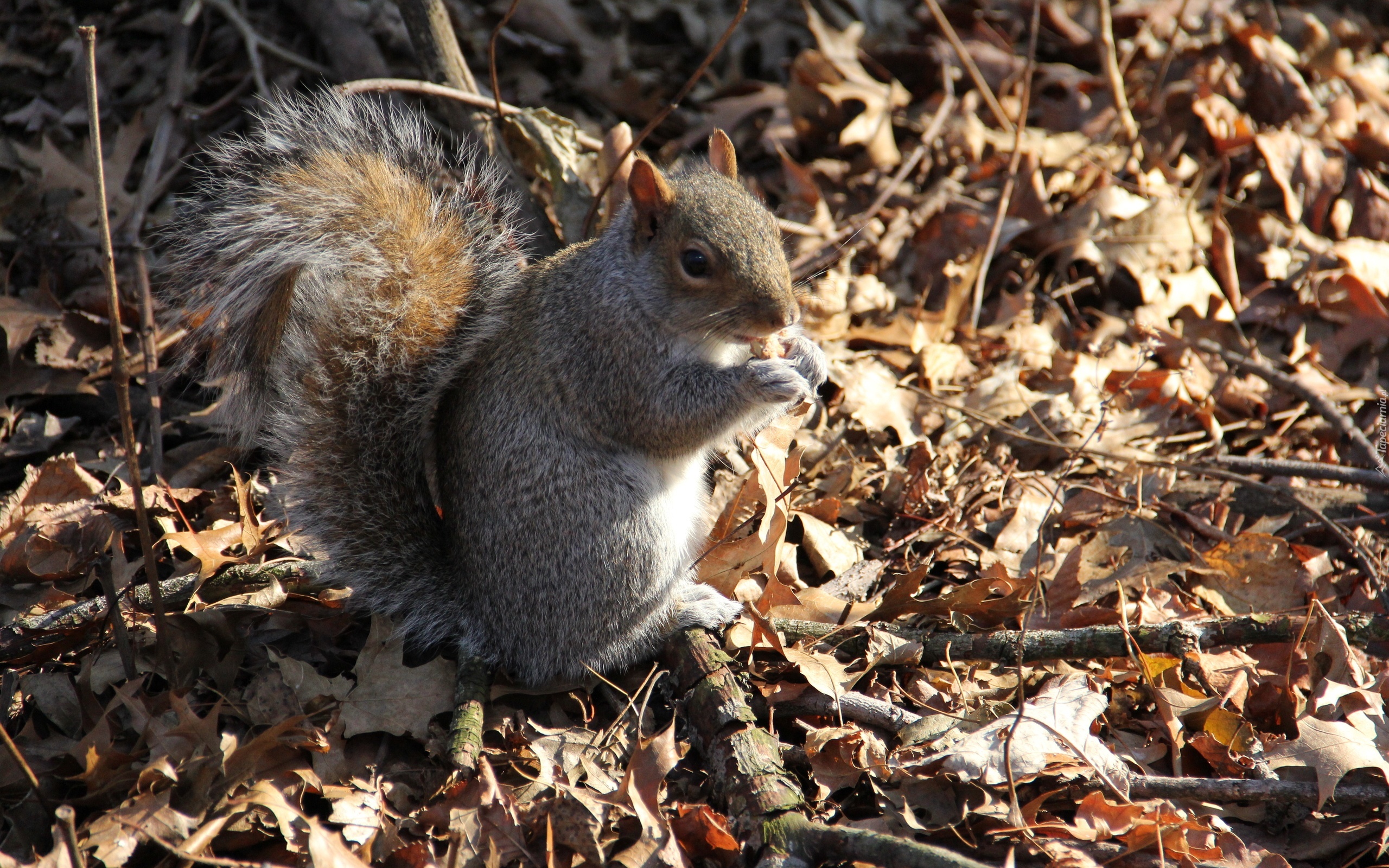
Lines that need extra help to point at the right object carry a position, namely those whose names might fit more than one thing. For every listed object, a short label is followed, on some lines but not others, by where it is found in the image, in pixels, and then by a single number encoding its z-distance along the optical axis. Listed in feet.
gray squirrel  17.02
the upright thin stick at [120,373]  12.32
